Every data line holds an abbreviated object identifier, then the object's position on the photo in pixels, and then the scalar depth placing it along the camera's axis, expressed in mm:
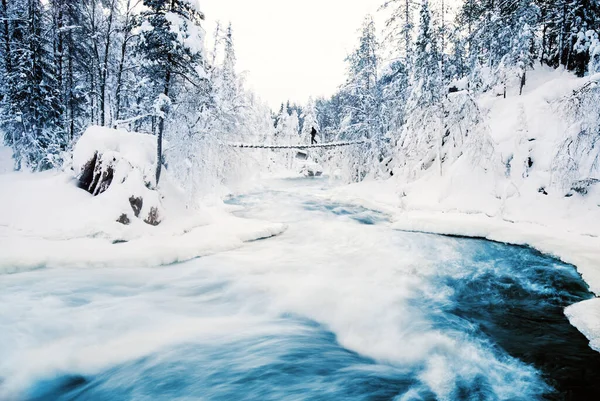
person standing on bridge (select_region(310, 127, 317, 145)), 62741
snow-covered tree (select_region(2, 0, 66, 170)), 14703
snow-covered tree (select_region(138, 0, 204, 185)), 9344
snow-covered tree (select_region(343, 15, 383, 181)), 23672
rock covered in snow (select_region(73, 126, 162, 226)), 9133
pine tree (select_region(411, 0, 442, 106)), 18344
